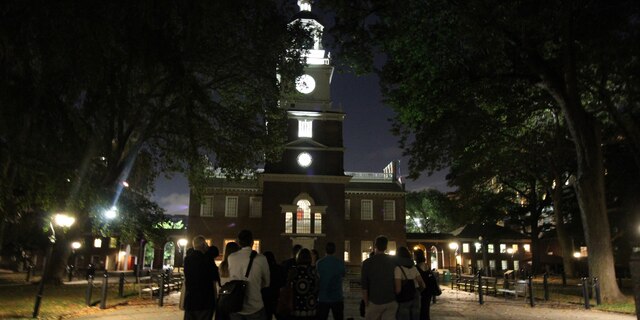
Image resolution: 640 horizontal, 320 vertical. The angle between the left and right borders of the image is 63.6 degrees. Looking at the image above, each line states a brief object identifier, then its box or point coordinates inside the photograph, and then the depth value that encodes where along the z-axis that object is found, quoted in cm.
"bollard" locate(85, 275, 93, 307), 1583
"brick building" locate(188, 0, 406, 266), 4131
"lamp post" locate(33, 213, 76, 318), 1292
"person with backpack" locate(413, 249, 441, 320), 934
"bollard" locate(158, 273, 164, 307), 1670
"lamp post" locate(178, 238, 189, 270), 4825
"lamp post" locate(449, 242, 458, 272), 5668
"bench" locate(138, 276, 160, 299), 1912
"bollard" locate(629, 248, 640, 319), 776
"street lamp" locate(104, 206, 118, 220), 2136
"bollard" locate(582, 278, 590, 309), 1717
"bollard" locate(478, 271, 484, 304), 1895
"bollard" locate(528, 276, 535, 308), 1794
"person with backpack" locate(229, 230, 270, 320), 616
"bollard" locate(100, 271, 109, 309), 1548
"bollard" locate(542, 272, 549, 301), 1961
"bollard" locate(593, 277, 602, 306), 1803
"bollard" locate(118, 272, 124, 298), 1880
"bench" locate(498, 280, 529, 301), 1992
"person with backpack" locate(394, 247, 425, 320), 716
